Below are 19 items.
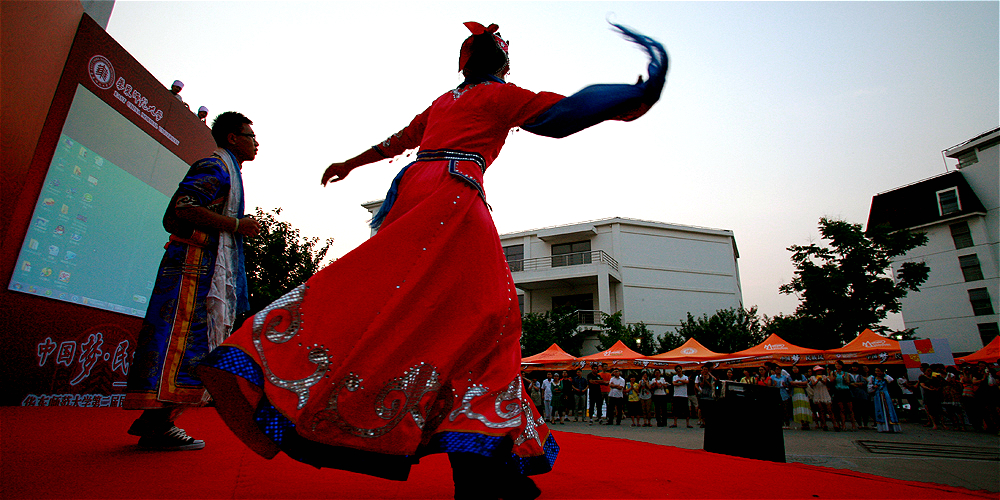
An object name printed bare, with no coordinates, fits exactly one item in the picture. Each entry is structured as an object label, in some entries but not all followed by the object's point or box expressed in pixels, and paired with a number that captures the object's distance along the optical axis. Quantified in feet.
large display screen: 15.53
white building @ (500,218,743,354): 74.79
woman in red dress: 3.86
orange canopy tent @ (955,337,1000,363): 40.19
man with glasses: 7.09
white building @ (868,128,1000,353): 71.31
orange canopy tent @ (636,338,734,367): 42.45
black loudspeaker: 12.40
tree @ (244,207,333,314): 32.37
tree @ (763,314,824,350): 55.11
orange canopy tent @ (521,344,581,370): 45.83
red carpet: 4.95
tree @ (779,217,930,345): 54.95
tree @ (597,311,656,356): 64.59
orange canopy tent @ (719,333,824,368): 39.29
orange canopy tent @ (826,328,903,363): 36.60
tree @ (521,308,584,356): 63.31
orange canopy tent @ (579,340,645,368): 43.83
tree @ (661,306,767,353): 63.93
